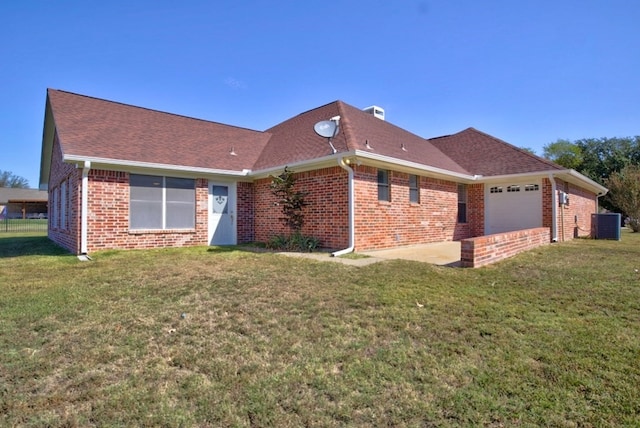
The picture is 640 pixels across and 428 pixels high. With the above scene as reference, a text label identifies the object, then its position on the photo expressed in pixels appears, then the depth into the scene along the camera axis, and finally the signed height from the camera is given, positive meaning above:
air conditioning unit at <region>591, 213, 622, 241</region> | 14.05 -0.25
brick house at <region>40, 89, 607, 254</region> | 9.49 +1.21
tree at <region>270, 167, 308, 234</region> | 10.24 +0.62
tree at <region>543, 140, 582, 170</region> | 41.78 +8.95
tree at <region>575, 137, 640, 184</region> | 35.91 +7.04
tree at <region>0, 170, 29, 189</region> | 82.14 +9.32
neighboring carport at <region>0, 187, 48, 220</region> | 48.31 +2.11
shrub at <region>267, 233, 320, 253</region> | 9.78 -0.68
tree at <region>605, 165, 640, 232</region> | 18.95 +1.50
